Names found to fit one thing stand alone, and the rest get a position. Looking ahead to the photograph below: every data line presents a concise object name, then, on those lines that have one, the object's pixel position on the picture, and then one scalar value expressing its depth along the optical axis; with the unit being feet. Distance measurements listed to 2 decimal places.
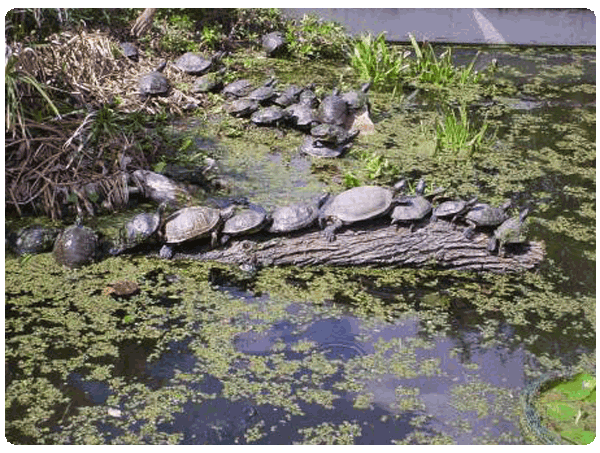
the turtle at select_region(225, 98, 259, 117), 22.40
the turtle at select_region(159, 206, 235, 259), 14.88
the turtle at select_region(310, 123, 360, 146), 20.52
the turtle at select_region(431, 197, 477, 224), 15.38
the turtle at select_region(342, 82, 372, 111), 22.99
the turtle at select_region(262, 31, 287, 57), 28.35
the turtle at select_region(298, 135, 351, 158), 20.49
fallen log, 15.15
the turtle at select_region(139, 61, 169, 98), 22.08
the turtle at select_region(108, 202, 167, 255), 14.80
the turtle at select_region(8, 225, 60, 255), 14.74
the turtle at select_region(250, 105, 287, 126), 22.03
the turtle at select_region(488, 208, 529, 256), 15.03
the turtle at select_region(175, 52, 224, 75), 25.13
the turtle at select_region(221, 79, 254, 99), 23.73
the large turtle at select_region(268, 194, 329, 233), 15.16
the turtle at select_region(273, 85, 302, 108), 23.21
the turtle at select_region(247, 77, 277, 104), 22.98
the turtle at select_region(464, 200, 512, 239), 15.31
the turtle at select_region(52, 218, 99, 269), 14.34
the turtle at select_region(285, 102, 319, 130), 21.76
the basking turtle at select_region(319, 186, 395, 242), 15.34
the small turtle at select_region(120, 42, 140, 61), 24.53
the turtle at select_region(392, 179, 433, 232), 15.38
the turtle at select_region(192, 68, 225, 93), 23.98
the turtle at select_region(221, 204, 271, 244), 14.96
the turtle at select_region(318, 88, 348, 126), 22.15
